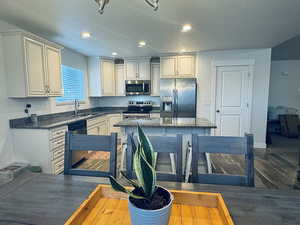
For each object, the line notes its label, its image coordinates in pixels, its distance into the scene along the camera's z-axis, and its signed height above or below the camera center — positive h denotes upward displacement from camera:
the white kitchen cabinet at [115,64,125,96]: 5.01 +0.52
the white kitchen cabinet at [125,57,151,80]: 4.79 +0.81
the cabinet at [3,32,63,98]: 2.44 +0.50
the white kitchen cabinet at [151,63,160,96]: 4.86 +0.53
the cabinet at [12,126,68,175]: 2.55 -0.72
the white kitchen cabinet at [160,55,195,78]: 4.41 +0.82
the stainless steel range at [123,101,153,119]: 4.71 -0.33
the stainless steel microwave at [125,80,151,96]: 4.79 +0.30
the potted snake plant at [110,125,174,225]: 0.61 -0.38
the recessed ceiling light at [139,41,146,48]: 3.49 +1.12
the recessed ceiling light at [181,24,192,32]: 2.65 +1.11
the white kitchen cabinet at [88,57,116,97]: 4.71 +0.61
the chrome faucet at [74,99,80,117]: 4.21 -0.20
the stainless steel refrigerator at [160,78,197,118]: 4.17 +0.02
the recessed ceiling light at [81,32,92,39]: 2.95 +1.10
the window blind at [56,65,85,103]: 3.92 +0.34
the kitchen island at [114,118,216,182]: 2.43 -0.46
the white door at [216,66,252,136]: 4.25 -0.06
